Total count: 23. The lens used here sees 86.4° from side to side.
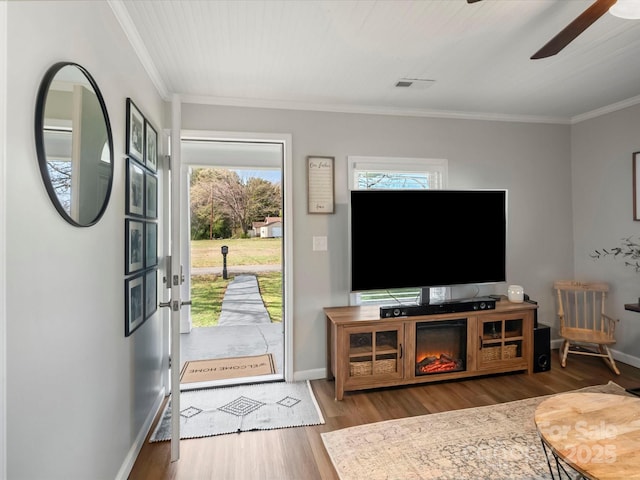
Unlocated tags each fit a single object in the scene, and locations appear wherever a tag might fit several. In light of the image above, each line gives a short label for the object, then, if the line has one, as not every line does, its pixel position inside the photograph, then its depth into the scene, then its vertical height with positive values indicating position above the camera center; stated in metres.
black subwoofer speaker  3.16 -1.04
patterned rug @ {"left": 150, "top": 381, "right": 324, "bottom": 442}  2.34 -1.30
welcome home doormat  3.18 -1.28
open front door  1.93 -0.22
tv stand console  2.76 -0.93
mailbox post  4.93 -0.32
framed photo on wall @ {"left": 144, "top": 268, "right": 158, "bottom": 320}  2.26 -0.37
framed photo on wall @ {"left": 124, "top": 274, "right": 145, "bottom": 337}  1.89 -0.38
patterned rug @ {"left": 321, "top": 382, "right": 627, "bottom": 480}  1.88 -1.29
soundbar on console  2.85 -0.61
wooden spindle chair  3.18 -0.87
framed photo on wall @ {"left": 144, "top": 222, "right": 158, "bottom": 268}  2.27 -0.04
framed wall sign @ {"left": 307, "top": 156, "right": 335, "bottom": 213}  3.10 +0.49
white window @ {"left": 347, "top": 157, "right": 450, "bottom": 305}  3.26 +0.59
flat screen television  2.89 -0.01
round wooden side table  1.29 -0.86
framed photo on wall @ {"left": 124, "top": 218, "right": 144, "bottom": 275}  1.92 -0.04
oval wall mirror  1.10 +0.36
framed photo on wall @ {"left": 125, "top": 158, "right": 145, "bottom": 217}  1.92 +0.30
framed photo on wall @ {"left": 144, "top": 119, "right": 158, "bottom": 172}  2.26 +0.65
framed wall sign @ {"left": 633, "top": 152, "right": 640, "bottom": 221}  3.14 +0.46
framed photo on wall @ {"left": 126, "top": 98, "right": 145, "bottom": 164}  1.91 +0.64
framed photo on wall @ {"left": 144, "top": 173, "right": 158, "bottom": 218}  2.30 +0.31
